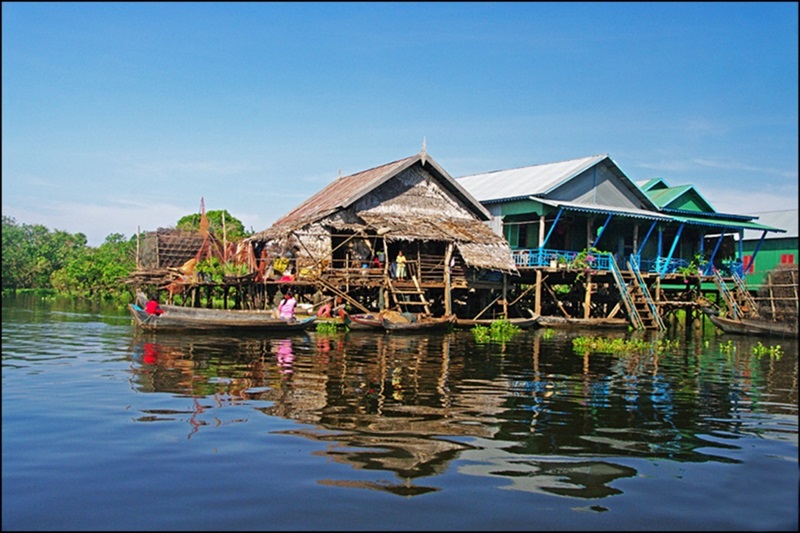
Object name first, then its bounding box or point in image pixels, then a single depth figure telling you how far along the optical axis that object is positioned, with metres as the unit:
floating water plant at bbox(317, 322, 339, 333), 19.41
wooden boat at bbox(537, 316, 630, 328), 23.23
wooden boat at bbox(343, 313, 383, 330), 19.38
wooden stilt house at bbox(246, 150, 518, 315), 20.95
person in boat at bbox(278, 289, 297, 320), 18.66
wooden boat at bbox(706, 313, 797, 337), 18.78
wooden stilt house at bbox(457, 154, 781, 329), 23.91
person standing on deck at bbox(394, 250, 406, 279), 21.89
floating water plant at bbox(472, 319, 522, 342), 19.15
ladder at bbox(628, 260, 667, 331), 23.12
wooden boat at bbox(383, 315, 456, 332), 19.03
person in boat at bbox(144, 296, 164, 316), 17.12
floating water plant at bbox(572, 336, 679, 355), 16.31
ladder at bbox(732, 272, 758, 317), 20.56
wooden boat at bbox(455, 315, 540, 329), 21.98
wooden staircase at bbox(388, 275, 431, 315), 21.08
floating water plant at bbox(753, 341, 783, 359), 15.76
